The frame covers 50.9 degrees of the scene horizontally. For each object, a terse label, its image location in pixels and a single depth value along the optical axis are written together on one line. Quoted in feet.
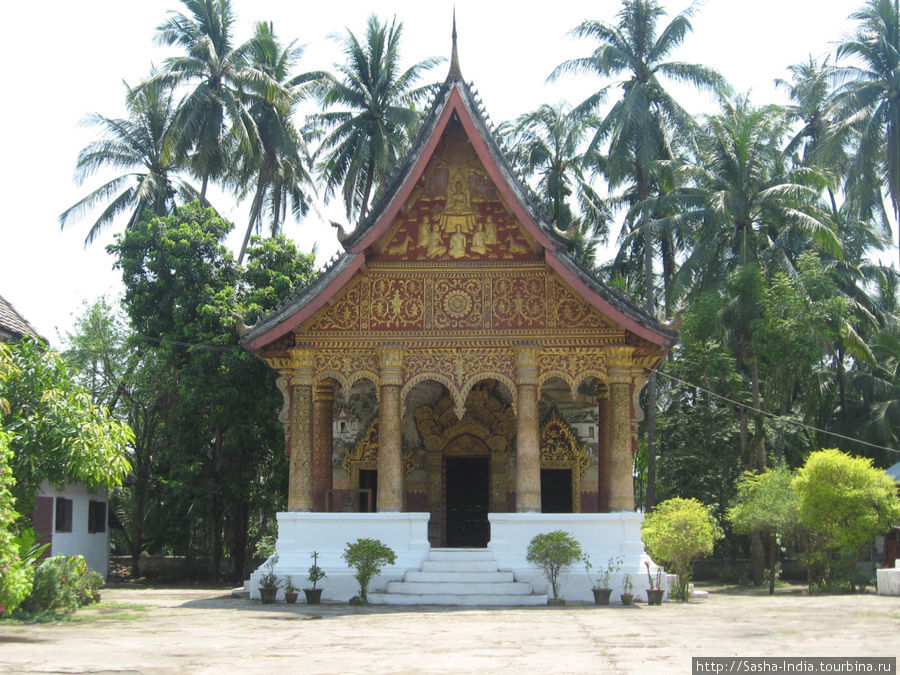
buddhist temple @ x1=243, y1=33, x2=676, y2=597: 53.88
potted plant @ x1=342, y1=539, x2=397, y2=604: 49.60
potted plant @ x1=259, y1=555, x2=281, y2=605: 50.72
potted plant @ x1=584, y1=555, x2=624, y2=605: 49.65
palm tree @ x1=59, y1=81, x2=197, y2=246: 106.93
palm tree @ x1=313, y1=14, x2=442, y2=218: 112.78
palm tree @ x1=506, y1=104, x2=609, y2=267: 122.83
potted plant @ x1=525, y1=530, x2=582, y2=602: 49.42
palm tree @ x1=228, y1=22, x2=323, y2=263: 107.96
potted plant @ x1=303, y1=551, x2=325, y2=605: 50.16
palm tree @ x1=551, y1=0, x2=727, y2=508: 103.19
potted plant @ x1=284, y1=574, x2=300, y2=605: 50.37
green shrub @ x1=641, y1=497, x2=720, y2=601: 55.36
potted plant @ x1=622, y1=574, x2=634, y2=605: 50.49
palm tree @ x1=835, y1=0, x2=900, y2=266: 93.15
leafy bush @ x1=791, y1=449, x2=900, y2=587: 60.18
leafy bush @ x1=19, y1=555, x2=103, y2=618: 42.29
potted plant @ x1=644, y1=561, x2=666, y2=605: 50.34
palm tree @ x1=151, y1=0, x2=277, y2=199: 103.24
